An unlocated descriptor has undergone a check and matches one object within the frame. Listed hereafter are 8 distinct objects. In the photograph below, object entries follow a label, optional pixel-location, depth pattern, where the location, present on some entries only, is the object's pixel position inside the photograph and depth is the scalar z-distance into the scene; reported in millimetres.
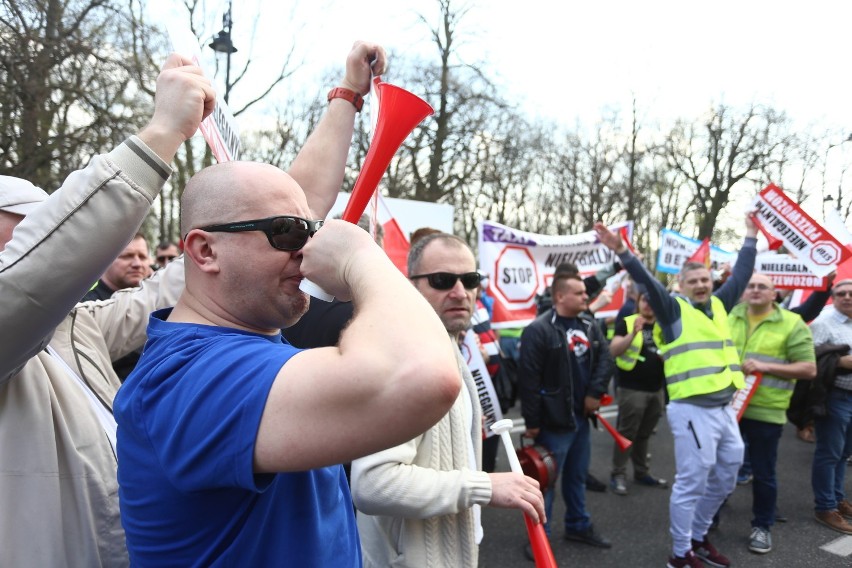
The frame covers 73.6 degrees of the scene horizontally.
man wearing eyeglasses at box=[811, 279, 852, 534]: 4578
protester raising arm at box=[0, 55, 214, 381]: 958
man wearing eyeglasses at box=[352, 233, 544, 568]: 1719
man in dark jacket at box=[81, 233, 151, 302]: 3682
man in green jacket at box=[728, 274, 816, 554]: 4195
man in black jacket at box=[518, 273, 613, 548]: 4145
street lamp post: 7871
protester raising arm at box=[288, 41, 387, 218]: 1780
